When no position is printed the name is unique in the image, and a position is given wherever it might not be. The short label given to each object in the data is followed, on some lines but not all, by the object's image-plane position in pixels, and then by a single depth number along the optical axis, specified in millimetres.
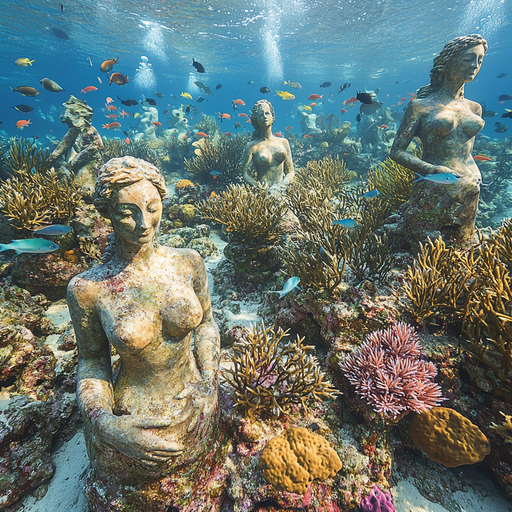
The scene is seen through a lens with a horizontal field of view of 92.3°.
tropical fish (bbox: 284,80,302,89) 15467
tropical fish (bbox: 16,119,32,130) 10673
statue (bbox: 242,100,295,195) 6301
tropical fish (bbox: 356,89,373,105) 7202
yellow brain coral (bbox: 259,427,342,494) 1846
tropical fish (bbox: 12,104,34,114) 8602
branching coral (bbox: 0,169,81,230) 3875
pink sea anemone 2104
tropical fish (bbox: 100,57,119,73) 8898
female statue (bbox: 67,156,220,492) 1468
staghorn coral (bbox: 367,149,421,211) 5137
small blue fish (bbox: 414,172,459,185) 3006
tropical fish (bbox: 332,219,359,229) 3283
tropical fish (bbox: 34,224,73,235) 3479
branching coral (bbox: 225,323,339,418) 2215
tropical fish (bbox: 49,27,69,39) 14686
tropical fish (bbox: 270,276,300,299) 2635
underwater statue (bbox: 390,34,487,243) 3295
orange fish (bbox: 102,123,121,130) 12285
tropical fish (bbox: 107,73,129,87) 8827
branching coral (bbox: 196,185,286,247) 4270
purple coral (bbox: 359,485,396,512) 1823
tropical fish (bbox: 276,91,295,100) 12719
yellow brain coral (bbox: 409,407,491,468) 1996
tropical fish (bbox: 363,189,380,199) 4090
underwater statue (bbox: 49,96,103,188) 6219
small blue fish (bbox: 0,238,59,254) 2947
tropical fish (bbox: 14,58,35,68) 10438
